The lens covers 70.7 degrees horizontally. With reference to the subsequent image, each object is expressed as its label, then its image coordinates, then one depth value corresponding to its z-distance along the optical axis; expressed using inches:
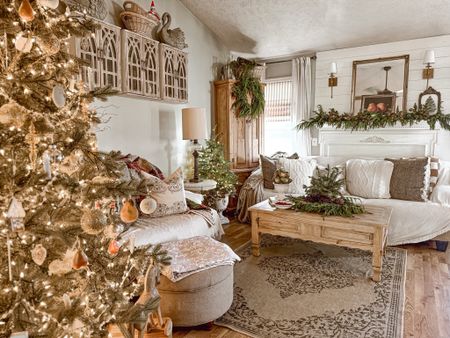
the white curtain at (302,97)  189.3
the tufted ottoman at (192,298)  76.0
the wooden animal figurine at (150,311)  54.7
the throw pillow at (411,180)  137.3
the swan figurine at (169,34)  143.7
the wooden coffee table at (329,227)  100.8
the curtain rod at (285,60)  188.1
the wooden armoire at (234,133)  178.7
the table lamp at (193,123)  145.2
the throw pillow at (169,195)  108.4
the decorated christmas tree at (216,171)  158.9
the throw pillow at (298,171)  159.0
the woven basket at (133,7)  124.5
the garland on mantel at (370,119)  155.1
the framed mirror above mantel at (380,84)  164.2
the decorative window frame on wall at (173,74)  142.8
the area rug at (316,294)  79.4
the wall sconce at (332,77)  177.3
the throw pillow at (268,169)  165.2
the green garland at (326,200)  108.1
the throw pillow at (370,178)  144.6
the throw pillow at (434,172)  141.1
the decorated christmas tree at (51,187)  42.2
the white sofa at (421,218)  124.6
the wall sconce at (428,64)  152.4
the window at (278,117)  200.1
